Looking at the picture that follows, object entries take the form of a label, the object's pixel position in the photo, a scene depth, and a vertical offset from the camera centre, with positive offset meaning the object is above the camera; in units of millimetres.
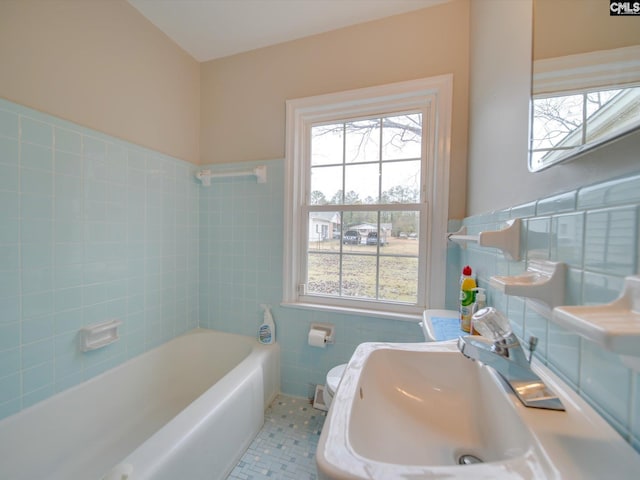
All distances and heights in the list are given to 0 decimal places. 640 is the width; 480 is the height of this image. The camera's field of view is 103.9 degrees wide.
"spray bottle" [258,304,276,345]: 1728 -675
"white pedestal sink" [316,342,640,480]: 374 -374
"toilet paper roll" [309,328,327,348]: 1570 -662
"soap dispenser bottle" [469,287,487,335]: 995 -257
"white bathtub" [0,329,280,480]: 961 -908
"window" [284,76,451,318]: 1500 +236
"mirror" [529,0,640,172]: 436 +341
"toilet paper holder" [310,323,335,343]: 1604 -628
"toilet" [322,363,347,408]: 1244 -762
